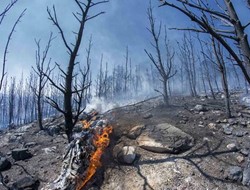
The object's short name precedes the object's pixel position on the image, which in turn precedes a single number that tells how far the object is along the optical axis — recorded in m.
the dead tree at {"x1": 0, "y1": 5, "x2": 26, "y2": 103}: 4.11
